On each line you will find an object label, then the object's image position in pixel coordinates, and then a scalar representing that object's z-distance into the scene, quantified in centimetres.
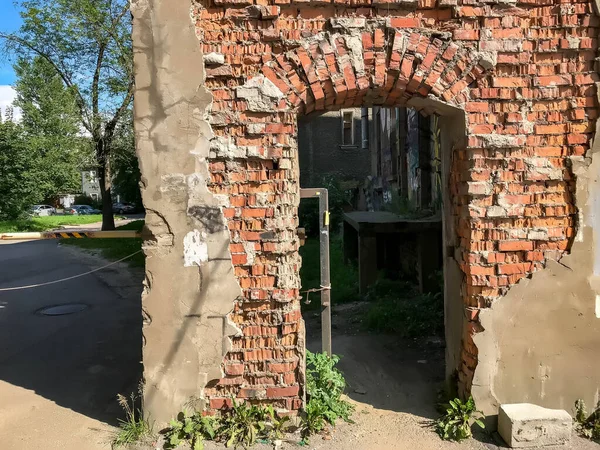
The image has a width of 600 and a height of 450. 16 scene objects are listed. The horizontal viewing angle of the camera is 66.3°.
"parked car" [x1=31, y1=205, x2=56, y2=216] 3981
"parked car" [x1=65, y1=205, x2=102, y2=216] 4381
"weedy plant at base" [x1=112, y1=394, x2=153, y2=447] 382
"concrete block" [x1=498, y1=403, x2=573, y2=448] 365
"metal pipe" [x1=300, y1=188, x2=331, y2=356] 426
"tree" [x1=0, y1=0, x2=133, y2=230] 1702
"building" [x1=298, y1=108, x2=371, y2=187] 2064
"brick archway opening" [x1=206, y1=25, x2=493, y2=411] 378
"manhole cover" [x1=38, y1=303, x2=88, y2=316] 855
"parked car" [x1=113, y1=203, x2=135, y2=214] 4538
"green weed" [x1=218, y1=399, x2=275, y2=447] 372
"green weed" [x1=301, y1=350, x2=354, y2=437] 392
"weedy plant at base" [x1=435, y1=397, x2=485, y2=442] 383
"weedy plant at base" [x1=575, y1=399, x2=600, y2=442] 380
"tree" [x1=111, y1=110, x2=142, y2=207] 1834
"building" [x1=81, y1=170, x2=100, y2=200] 5758
